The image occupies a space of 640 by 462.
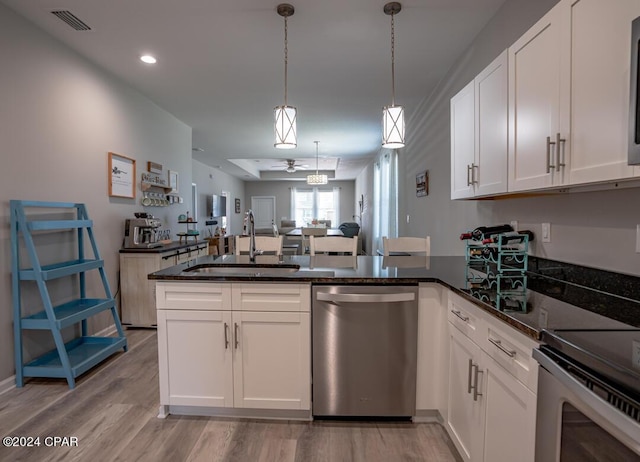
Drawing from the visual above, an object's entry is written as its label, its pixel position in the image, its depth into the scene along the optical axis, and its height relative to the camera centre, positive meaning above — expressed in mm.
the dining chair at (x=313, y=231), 7423 -207
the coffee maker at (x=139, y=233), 3789 -133
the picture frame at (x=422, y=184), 4203 +483
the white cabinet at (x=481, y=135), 1914 +550
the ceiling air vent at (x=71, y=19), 2520 +1520
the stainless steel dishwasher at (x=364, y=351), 1935 -735
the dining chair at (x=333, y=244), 3068 -201
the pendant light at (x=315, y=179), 9414 +1163
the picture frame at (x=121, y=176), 3611 +493
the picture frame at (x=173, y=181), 4922 +584
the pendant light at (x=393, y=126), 2334 +651
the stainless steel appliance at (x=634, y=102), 1020 +361
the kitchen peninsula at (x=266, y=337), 1924 -663
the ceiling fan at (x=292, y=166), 9531 +1795
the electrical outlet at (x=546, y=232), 1976 -56
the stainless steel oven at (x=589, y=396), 760 -424
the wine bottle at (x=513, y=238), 1931 -92
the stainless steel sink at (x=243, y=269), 2214 -319
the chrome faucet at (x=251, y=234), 2619 -100
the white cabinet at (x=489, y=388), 1154 -659
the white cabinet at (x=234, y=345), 1985 -721
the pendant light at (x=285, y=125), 2379 +664
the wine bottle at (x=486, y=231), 2197 -58
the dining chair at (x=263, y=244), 3168 -210
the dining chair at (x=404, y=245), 3182 -217
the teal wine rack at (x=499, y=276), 1443 -302
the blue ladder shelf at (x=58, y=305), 2441 -660
